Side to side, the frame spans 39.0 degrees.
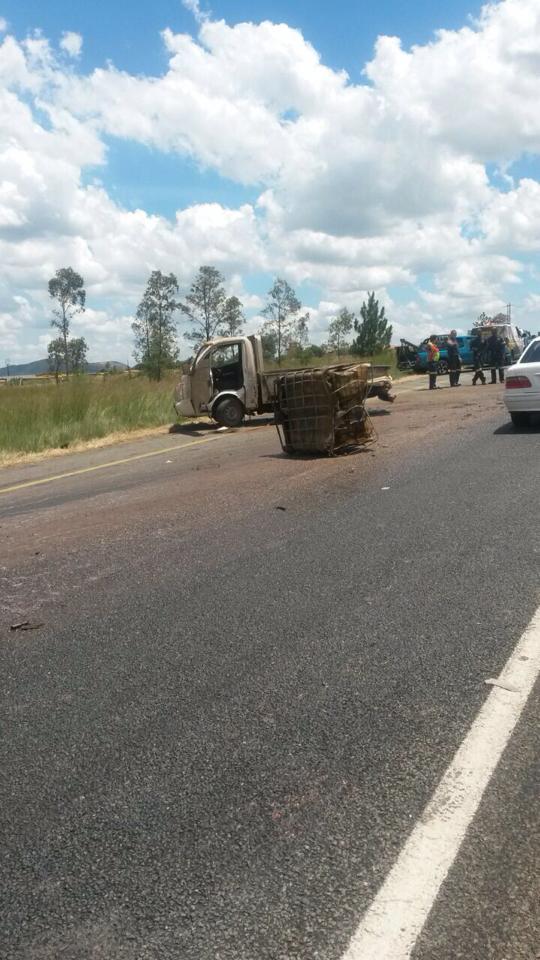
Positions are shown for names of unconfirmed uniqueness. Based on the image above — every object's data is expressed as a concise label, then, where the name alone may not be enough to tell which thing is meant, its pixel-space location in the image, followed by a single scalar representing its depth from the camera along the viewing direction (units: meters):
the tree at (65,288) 65.62
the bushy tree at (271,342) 62.03
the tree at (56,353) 69.50
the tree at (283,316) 65.38
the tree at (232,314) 63.25
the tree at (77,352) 70.06
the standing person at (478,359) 25.75
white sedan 11.84
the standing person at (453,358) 25.10
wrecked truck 18.34
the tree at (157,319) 58.88
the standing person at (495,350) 25.92
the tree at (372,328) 69.44
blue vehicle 34.94
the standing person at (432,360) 25.36
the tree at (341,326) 77.94
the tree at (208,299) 62.57
